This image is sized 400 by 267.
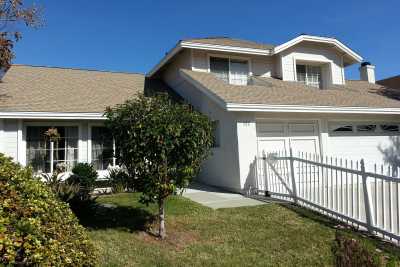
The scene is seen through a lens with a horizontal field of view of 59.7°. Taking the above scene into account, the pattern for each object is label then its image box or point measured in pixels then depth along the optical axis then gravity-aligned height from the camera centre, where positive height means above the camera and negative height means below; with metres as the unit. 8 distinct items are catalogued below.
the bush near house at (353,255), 3.39 -1.01
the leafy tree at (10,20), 11.53 +5.29
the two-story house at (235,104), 11.92 +1.96
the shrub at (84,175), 11.52 -0.46
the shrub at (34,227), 2.82 -0.57
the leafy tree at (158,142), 6.38 +0.30
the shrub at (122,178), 6.86 -0.36
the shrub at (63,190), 7.71 -0.63
